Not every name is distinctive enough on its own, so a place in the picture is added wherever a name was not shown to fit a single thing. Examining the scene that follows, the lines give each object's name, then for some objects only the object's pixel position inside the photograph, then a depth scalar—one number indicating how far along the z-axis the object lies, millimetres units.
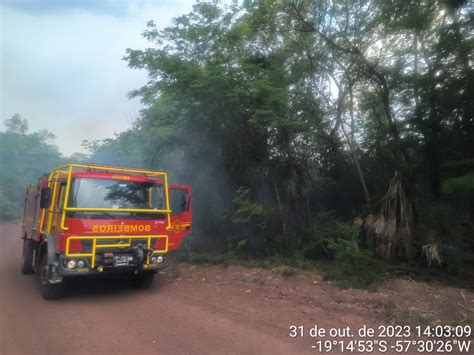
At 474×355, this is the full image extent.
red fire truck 6395
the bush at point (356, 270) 7618
